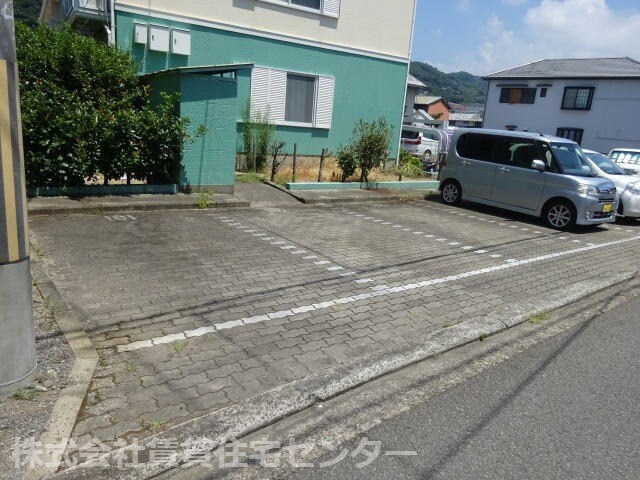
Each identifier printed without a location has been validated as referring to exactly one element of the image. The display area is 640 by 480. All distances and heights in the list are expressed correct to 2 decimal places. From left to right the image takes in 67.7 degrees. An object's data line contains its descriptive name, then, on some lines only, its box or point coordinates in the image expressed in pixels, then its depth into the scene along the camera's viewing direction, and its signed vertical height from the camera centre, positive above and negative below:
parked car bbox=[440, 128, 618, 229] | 9.70 -0.41
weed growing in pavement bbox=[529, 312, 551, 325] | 5.01 -1.66
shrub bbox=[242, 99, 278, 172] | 12.59 -0.06
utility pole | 2.62 -0.73
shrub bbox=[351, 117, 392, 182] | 12.30 -0.13
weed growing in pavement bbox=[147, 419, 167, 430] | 2.88 -1.78
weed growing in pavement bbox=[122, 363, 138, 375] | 3.43 -1.74
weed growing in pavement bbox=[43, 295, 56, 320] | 4.04 -1.65
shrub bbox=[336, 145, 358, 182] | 12.52 -0.51
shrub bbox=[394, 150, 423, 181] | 15.12 -0.62
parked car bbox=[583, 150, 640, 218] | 11.30 -0.54
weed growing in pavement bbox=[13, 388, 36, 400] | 2.97 -1.72
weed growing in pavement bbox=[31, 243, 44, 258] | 5.70 -1.62
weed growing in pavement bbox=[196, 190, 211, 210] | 8.97 -1.32
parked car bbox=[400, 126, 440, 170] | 22.23 +0.22
